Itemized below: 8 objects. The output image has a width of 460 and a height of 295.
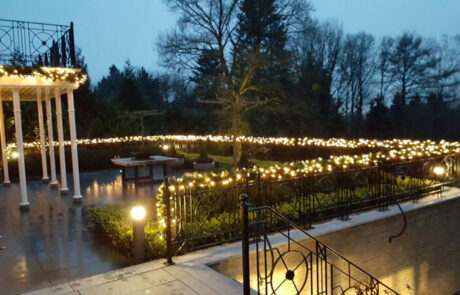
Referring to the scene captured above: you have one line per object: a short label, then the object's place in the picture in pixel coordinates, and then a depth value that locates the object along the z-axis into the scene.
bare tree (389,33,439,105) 28.75
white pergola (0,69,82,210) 8.56
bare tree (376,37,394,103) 31.20
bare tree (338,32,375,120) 31.97
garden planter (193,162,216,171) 16.00
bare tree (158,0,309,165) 17.16
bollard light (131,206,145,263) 5.33
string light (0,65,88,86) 8.13
